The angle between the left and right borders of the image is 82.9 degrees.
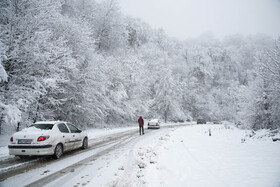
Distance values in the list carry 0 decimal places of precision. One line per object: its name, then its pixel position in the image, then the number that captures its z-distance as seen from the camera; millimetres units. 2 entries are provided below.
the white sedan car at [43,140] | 6309
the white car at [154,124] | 23209
